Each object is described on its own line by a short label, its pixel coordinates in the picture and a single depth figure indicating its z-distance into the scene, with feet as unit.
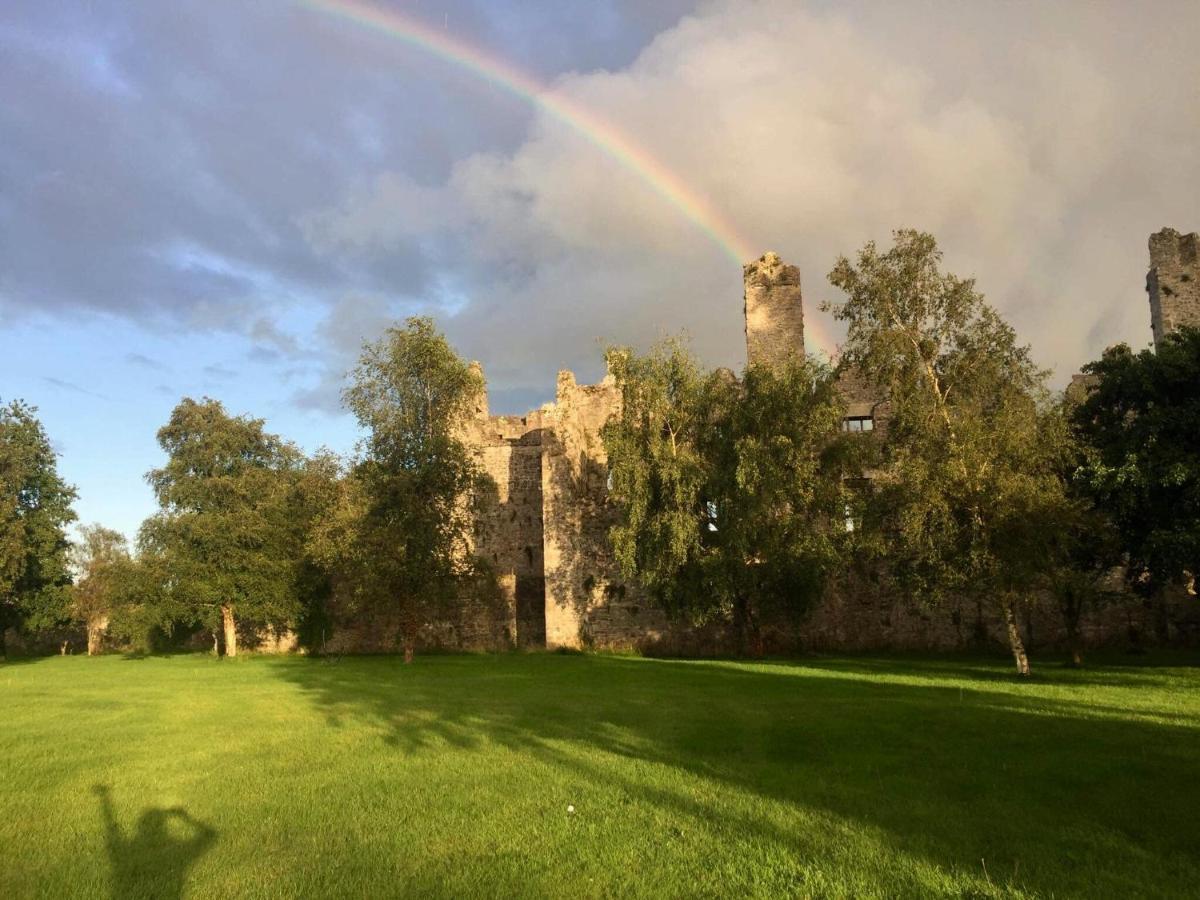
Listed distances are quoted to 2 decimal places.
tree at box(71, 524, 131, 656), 123.75
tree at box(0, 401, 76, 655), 118.52
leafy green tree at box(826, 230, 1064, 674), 60.59
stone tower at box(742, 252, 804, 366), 104.99
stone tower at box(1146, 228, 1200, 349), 106.01
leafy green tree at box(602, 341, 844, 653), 84.02
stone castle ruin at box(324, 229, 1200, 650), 96.68
